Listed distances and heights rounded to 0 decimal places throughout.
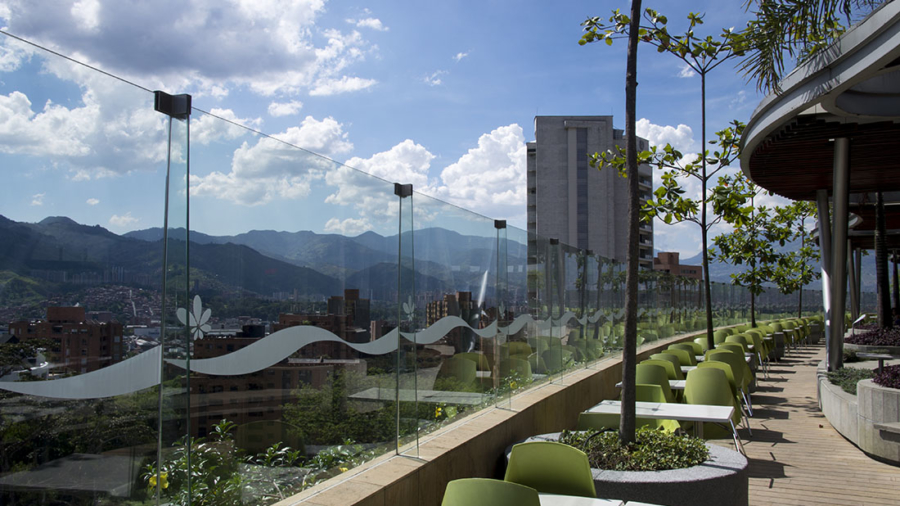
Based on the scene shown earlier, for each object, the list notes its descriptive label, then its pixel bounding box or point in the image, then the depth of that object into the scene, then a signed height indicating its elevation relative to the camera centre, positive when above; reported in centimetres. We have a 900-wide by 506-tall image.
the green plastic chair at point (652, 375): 813 -102
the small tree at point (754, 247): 1850 +134
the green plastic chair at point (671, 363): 912 -103
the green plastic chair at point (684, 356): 1055 -102
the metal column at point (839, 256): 1134 +71
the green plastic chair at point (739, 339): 1359 -96
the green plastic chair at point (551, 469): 386 -105
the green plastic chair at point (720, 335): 1574 -103
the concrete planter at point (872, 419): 721 -145
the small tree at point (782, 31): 808 +338
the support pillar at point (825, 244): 1267 +99
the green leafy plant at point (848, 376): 937 -128
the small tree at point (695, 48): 989 +379
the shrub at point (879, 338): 1291 -88
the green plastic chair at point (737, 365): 929 -104
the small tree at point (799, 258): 2172 +163
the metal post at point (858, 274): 3561 +111
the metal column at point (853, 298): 2889 -19
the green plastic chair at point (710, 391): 753 -113
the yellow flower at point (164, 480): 251 -73
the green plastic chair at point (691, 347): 1136 -96
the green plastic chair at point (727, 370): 793 -94
